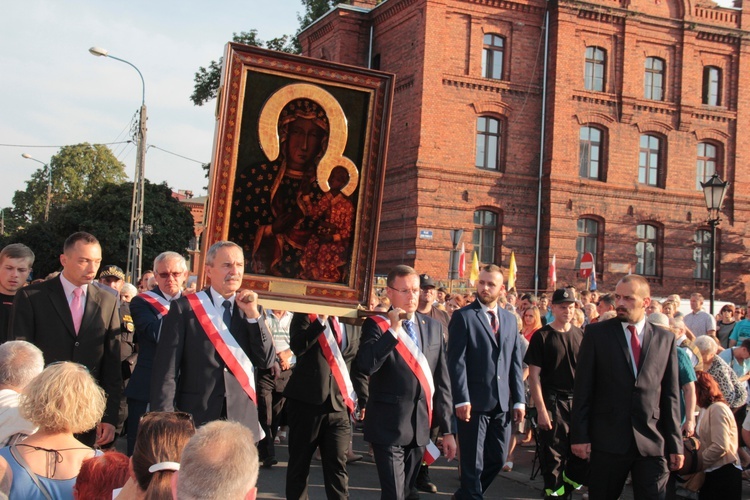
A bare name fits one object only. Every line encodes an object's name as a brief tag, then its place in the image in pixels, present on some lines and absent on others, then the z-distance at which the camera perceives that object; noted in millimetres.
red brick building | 30297
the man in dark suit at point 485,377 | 7441
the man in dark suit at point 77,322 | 6148
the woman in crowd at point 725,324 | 14827
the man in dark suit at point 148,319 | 7094
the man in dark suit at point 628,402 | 6441
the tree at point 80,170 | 70688
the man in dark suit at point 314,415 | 6734
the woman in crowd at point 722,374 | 9180
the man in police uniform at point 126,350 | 7854
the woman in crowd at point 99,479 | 3615
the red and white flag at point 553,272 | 29139
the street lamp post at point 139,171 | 27516
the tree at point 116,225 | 41031
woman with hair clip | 3305
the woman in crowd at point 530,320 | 11109
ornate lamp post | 15867
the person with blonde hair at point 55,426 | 3955
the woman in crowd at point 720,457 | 7477
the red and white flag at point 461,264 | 27175
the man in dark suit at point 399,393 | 6352
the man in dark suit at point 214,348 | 5527
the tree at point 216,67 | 39250
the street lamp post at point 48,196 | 62981
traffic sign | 28547
